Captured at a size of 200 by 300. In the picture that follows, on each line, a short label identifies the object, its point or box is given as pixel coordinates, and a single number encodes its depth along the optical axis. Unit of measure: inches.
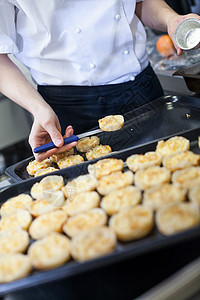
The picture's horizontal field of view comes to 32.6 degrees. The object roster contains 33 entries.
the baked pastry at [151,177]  45.1
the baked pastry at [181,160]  46.7
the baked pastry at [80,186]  48.9
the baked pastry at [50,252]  37.4
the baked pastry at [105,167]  50.9
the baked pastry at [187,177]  41.8
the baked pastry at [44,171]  58.6
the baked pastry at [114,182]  47.3
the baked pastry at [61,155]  63.3
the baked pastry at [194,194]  38.0
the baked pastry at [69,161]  60.2
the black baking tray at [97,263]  31.9
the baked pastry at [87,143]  62.8
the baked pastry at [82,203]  44.9
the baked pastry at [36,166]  61.4
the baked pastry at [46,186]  50.5
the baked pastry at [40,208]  47.5
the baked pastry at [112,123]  65.2
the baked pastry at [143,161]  49.9
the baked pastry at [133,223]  36.9
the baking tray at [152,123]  60.7
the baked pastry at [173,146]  51.0
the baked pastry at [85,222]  40.6
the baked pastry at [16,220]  45.8
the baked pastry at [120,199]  42.6
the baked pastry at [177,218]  35.3
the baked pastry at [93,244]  35.7
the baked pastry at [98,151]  59.9
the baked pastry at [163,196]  40.3
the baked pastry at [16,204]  49.2
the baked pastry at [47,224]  43.1
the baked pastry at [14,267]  37.0
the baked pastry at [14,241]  41.2
